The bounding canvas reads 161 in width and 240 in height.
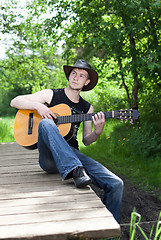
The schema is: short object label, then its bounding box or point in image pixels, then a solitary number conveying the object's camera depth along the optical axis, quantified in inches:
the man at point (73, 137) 92.3
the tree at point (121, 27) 163.5
